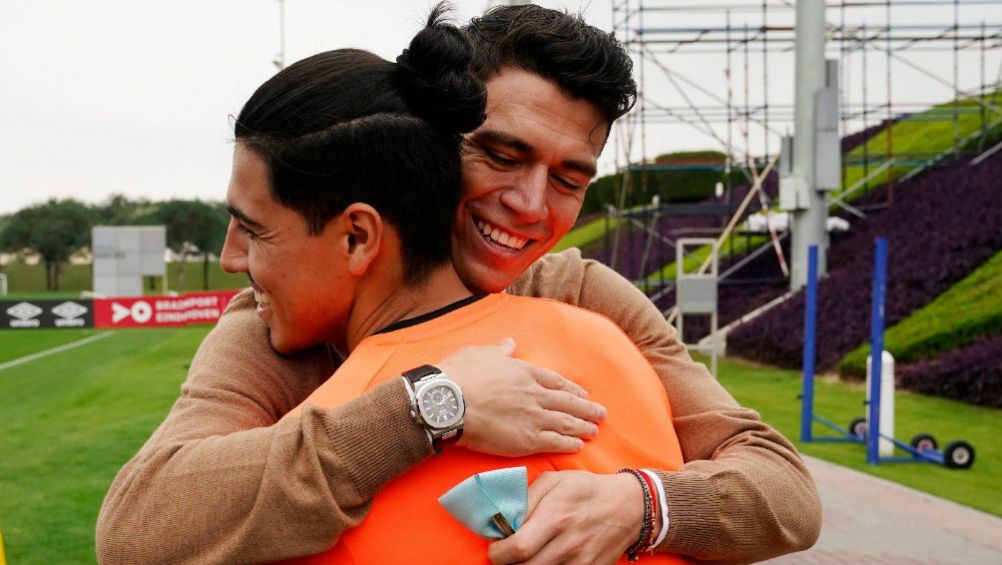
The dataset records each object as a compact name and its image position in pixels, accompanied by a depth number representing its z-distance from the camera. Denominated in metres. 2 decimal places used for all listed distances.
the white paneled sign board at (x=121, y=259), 40.44
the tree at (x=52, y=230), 66.62
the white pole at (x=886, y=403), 10.47
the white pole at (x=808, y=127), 21.92
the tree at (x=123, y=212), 68.50
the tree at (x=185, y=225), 67.44
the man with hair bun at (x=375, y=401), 1.64
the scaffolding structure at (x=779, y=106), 25.14
